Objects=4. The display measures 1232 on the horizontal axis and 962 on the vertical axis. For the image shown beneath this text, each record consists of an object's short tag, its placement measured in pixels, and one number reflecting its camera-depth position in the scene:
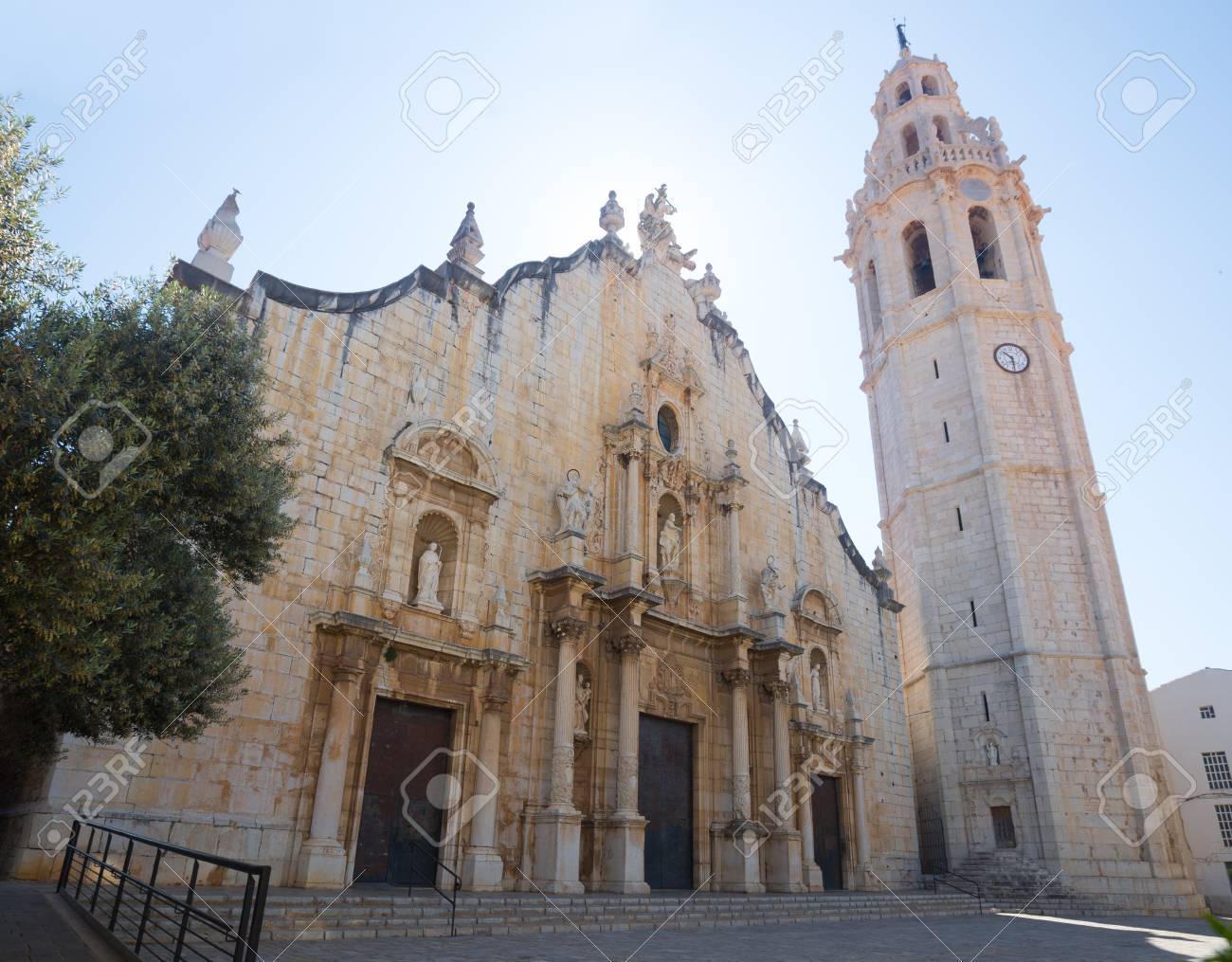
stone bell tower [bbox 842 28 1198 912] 20.75
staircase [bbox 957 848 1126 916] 19.16
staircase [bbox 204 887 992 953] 8.70
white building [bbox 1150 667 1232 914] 30.84
